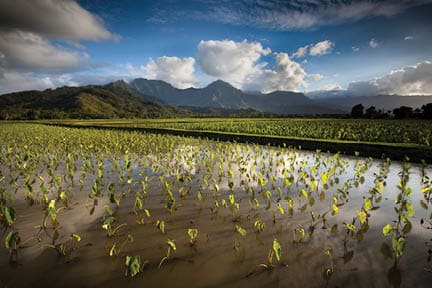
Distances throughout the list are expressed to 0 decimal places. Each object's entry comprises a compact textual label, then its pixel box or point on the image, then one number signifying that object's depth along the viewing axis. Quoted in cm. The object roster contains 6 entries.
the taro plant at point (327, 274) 310
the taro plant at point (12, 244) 325
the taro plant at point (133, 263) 294
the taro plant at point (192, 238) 379
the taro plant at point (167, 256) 343
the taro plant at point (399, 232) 319
